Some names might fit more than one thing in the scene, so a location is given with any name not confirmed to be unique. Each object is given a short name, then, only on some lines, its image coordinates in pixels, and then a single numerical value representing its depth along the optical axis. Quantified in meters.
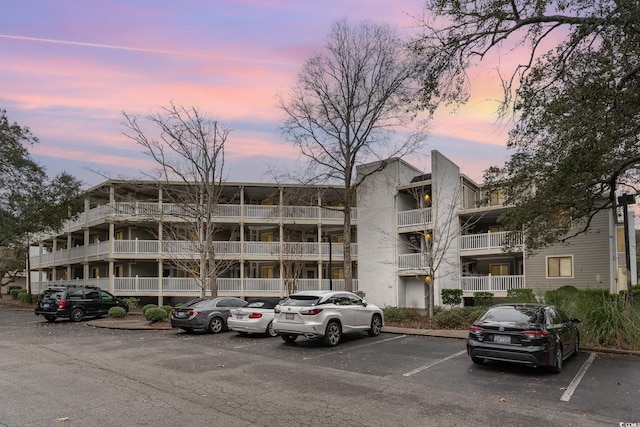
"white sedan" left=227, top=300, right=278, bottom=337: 15.52
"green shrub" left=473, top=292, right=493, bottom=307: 25.47
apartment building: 26.48
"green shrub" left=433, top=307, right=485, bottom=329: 17.16
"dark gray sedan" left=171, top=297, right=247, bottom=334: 16.77
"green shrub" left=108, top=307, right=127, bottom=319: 22.34
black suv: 21.98
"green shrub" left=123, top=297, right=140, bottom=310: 27.30
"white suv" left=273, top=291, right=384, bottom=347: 13.16
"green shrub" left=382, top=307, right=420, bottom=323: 18.67
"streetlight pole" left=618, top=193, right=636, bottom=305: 13.58
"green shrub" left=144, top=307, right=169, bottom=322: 20.06
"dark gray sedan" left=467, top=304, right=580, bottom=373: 9.38
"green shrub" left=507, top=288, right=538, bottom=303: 16.46
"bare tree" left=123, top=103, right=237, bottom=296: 24.17
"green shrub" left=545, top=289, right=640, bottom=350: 12.29
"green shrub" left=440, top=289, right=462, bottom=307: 26.77
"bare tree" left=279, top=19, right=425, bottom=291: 24.80
